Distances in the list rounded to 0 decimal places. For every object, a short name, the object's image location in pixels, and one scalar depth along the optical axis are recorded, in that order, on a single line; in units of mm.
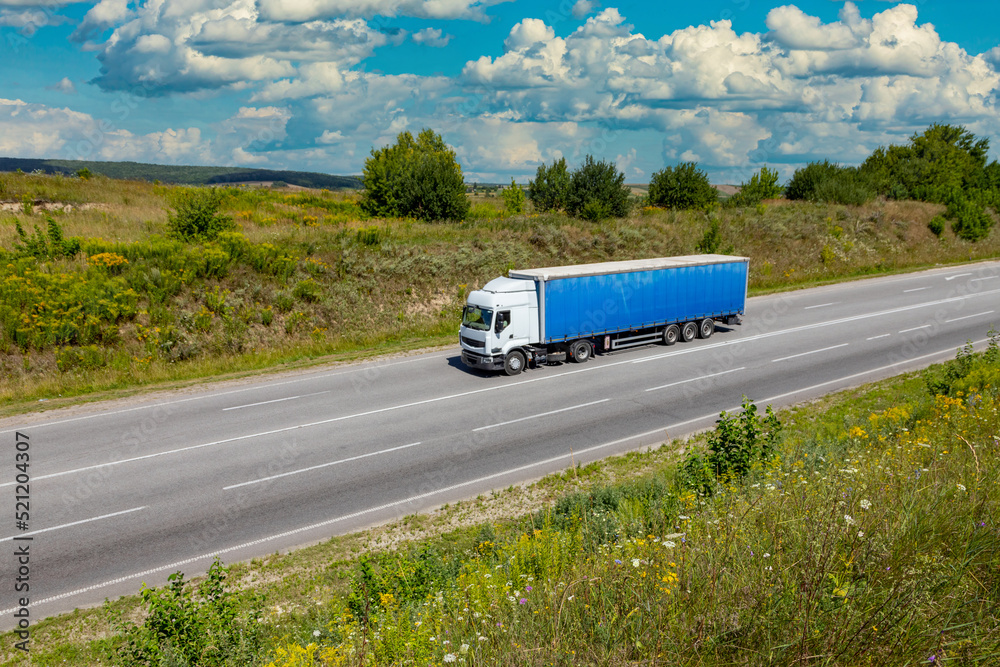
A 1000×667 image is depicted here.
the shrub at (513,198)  56000
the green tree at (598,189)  43281
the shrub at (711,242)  36062
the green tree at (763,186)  60619
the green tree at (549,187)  47344
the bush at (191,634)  6852
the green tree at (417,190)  38531
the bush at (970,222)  49906
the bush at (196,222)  28625
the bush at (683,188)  51344
